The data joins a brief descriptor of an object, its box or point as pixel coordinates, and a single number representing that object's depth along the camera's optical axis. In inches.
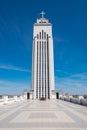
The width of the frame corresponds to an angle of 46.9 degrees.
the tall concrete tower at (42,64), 1461.7
